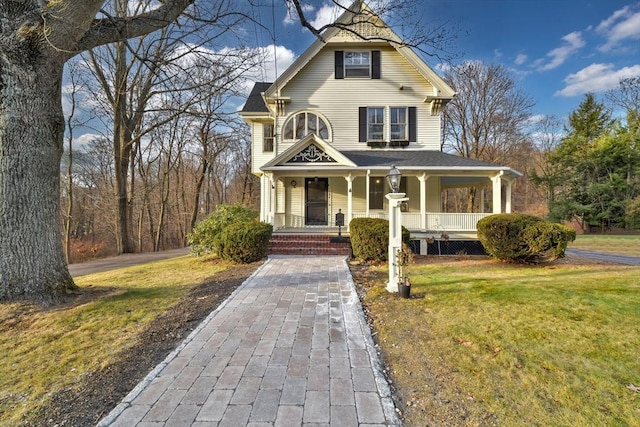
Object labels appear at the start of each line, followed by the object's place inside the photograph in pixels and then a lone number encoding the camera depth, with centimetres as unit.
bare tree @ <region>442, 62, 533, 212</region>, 2416
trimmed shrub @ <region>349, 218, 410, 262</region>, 852
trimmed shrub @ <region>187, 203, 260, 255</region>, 965
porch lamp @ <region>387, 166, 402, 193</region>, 594
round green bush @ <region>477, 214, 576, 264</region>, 742
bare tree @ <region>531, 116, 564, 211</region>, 2236
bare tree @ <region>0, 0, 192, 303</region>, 462
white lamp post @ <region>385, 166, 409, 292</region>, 556
